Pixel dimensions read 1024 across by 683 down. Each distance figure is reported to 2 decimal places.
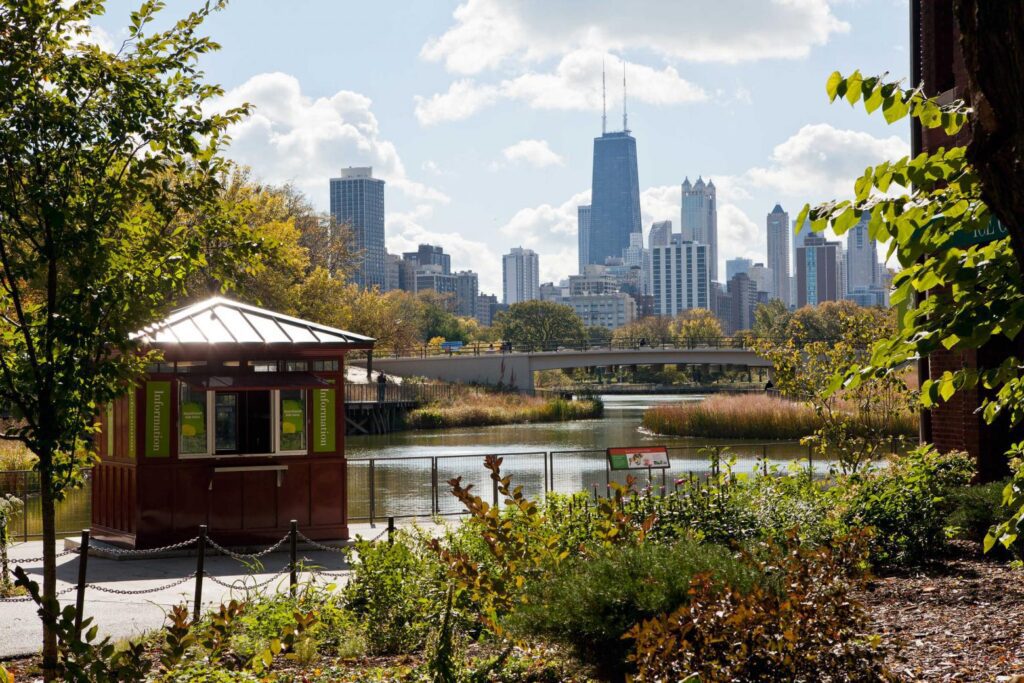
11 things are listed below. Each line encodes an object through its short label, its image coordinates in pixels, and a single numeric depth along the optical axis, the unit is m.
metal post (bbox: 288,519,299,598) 9.81
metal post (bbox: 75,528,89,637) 8.31
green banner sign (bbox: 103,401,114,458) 15.71
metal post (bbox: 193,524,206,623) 9.38
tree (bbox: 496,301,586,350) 132.25
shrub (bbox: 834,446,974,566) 11.20
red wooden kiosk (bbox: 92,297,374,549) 14.92
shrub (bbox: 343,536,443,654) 8.62
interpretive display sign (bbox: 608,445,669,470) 14.78
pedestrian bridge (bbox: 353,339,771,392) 78.56
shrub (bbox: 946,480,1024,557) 11.27
